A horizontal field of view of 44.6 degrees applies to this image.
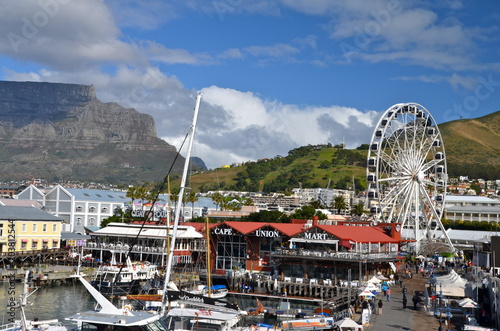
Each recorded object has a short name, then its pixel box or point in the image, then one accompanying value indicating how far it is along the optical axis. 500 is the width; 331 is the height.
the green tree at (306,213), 133.40
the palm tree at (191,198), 131.23
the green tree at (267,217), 125.12
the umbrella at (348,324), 42.86
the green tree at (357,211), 170.06
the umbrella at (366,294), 55.06
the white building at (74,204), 130.12
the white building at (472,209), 178.75
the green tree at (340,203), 153.50
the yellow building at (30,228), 87.79
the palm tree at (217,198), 155.54
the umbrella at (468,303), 45.41
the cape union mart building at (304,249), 72.50
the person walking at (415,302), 55.17
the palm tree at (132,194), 130.24
